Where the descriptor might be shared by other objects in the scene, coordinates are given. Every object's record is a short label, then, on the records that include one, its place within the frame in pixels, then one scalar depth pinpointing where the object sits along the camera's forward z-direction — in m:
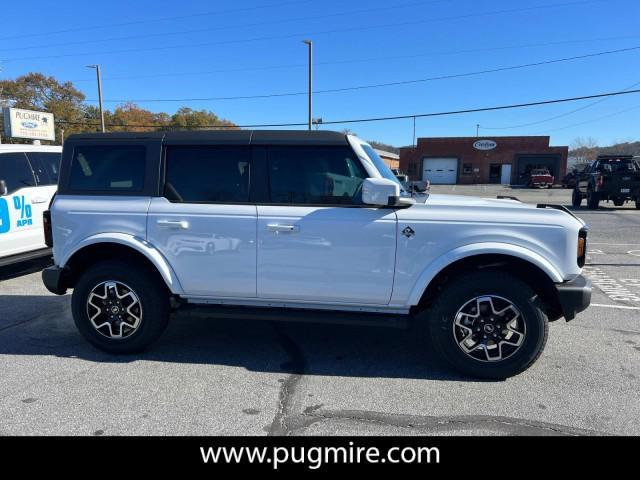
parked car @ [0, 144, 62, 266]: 6.33
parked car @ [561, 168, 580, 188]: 39.65
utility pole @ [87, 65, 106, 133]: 34.28
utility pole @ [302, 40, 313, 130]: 25.19
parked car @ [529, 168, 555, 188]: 39.34
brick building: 46.09
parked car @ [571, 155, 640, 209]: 17.09
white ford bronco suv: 3.43
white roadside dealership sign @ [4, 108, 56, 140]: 17.20
